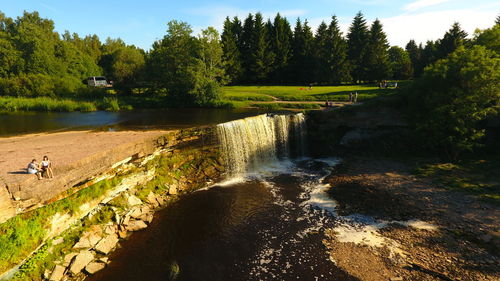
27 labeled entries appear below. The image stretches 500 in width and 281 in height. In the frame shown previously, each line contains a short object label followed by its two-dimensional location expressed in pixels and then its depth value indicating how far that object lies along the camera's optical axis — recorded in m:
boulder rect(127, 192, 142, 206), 15.27
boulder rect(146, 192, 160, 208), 16.12
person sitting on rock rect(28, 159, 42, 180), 12.52
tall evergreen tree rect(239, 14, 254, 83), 65.25
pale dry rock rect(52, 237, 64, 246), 11.33
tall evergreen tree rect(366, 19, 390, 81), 56.16
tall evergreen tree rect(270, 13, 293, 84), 63.31
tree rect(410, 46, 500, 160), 18.28
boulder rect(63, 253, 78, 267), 10.96
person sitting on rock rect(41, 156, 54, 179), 12.56
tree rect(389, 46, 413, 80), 64.62
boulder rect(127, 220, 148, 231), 13.88
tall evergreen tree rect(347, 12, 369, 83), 58.56
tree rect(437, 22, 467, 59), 49.62
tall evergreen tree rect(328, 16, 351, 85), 55.72
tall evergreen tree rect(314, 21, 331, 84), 56.77
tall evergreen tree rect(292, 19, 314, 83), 61.38
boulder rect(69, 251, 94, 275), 10.79
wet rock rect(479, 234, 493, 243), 11.85
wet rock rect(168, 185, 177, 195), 17.64
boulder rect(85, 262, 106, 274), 10.96
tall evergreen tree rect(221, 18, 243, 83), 62.40
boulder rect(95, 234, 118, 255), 11.98
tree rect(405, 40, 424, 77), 65.81
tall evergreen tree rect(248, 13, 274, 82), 61.88
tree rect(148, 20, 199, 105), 39.78
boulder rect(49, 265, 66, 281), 10.21
